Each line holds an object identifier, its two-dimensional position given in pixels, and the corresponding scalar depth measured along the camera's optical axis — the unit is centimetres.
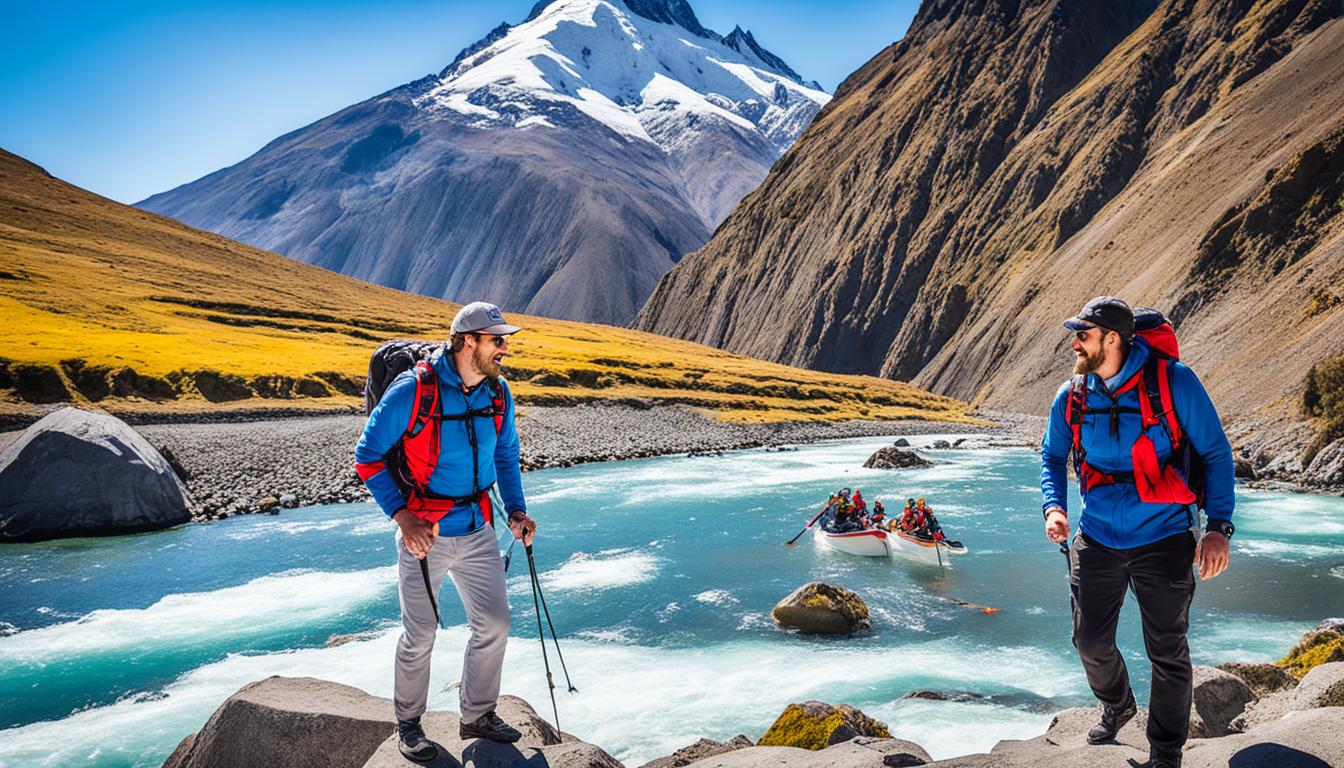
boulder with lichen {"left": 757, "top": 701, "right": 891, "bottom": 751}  927
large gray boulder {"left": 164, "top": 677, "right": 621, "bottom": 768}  705
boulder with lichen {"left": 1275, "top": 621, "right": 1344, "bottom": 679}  1153
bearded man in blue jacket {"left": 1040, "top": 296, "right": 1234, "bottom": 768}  554
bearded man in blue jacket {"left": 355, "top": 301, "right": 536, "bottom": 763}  614
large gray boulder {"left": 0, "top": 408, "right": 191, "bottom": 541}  2636
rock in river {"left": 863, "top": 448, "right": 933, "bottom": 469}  4641
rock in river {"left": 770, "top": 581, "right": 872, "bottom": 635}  1773
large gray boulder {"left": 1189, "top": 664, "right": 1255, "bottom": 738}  823
